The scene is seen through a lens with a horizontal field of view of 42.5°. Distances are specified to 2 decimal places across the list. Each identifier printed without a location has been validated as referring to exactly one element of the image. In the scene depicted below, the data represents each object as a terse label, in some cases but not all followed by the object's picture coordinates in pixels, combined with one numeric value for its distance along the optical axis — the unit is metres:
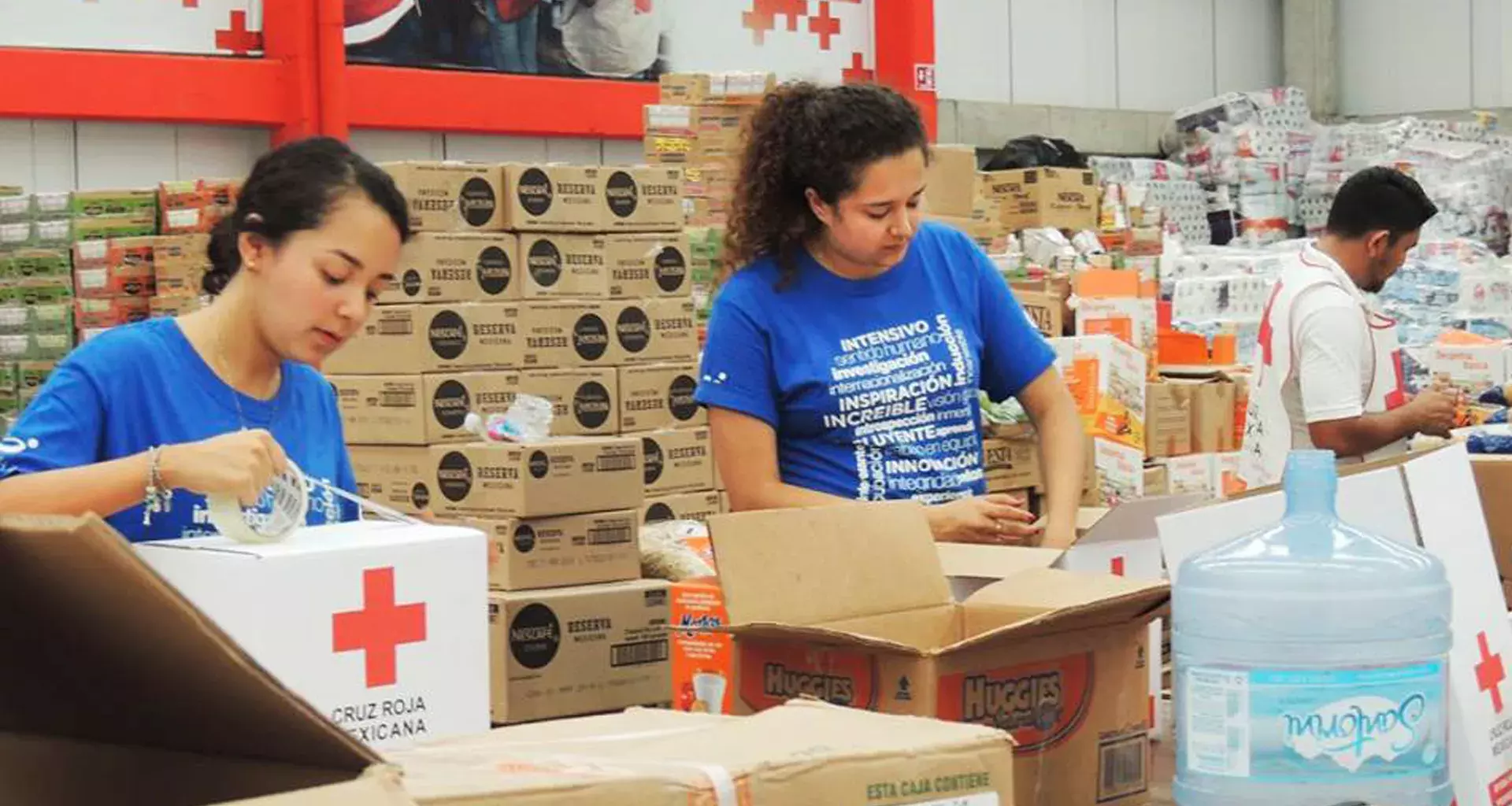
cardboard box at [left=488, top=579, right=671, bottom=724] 4.80
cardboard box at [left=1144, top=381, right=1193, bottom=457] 6.43
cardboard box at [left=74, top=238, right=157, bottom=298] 7.16
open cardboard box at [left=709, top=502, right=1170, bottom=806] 1.71
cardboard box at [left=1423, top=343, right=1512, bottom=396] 5.83
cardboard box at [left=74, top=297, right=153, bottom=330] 7.20
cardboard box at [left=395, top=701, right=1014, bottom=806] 1.07
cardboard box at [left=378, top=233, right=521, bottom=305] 5.46
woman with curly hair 2.56
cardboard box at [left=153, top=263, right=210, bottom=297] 7.14
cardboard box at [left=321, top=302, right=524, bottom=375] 5.45
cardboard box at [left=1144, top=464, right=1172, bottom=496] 6.18
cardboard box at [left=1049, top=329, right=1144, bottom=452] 5.62
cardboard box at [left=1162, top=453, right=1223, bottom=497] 6.43
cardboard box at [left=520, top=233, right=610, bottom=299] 5.75
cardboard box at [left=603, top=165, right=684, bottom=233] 6.02
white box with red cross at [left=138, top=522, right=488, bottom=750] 1.50
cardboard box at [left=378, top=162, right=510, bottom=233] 5.55
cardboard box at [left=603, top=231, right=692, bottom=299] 6.00
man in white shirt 3.89
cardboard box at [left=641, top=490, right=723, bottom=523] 5.95
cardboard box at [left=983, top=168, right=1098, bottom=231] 8.42
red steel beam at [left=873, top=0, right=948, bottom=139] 10.09
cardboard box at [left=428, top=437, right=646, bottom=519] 4.82
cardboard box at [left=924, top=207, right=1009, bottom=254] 7.48
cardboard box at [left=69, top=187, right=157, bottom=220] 7.20
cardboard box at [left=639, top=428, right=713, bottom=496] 5.96
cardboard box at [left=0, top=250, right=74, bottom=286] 7.27
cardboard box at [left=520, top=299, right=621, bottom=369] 5.69
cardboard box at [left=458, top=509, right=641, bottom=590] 4.83
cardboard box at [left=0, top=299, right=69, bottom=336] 7.31
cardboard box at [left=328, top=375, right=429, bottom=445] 5.40
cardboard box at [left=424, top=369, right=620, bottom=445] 5.44
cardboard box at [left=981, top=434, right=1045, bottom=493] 5.28
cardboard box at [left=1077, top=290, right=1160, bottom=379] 6.21
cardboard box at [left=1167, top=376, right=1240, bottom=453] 6.64
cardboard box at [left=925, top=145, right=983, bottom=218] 6.58
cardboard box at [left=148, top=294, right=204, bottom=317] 7.07
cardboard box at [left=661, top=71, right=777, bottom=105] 7.21
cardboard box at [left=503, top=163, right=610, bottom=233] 5.73
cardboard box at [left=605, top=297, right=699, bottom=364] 5.95
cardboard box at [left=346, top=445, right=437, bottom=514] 5.31
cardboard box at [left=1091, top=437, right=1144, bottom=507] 5.68
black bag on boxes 9.98
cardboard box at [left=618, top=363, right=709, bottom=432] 5.93
